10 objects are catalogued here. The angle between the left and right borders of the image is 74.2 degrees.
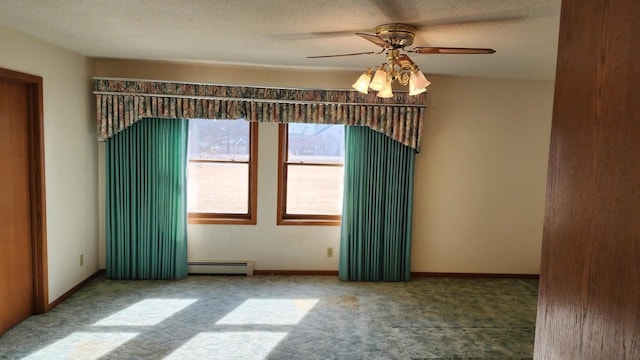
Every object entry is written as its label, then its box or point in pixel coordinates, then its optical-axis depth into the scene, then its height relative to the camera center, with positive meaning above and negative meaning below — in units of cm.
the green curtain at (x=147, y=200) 444 -57
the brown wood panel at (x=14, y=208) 318 -51
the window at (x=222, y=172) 471 -25
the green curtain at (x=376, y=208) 460 -60
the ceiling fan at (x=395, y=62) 262 +59
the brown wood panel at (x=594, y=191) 64 -5
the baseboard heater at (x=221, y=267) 473 -132
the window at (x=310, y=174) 475 -26
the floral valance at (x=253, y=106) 429 +46
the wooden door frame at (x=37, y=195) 343 -43
